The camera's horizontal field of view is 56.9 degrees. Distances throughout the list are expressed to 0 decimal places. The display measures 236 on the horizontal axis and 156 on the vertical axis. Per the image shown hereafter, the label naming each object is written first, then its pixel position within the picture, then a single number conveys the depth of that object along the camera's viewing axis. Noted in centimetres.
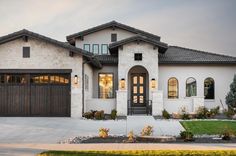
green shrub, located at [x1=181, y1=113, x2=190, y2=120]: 1332
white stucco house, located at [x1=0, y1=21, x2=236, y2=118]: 1384
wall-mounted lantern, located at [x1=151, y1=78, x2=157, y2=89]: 1576
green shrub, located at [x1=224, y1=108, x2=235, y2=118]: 1394
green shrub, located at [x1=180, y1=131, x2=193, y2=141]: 832
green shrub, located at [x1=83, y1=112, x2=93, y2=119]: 1359
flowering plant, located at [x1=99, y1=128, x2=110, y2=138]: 877
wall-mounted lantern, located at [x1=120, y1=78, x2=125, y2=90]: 1577
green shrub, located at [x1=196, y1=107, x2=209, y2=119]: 1367
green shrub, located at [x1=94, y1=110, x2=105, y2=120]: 1327
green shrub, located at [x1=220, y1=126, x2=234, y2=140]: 846
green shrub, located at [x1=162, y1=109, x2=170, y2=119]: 1331
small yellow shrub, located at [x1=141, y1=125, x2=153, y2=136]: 876
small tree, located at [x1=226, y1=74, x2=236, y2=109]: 1583
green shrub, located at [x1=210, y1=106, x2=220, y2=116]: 1401
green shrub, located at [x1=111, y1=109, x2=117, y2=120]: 1339
